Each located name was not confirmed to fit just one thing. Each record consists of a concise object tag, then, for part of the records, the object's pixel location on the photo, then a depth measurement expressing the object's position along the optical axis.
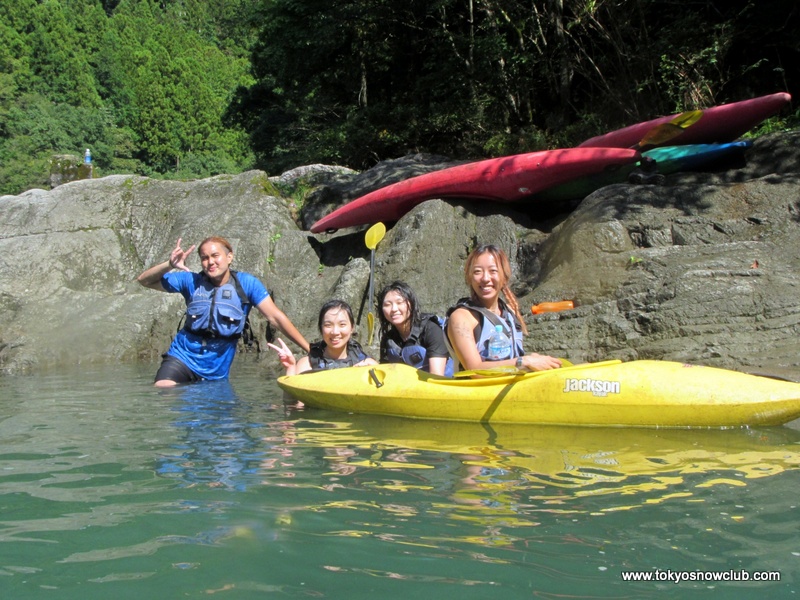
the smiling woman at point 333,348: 4.62
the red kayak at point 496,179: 8.31
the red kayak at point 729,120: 8.19
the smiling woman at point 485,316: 3.79
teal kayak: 7.95
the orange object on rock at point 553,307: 6.51
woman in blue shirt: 5.22
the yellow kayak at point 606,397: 3.54
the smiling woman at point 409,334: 4.42
